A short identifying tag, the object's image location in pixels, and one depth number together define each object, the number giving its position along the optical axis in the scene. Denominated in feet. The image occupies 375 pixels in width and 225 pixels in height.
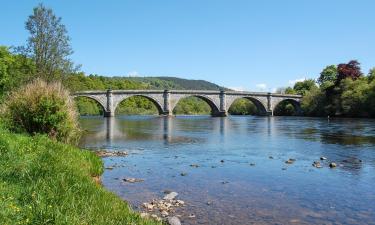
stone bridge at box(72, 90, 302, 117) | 365.61
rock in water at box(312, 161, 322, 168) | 73.92
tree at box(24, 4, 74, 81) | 151.43
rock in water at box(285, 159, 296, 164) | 79.61
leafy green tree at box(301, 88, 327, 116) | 377.09
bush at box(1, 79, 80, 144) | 73.05
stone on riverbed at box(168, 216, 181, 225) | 37.27
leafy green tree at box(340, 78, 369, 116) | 304.09
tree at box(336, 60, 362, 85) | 356.59
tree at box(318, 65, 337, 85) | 481.05
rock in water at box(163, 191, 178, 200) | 48.27
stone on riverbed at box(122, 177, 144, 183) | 58.26
